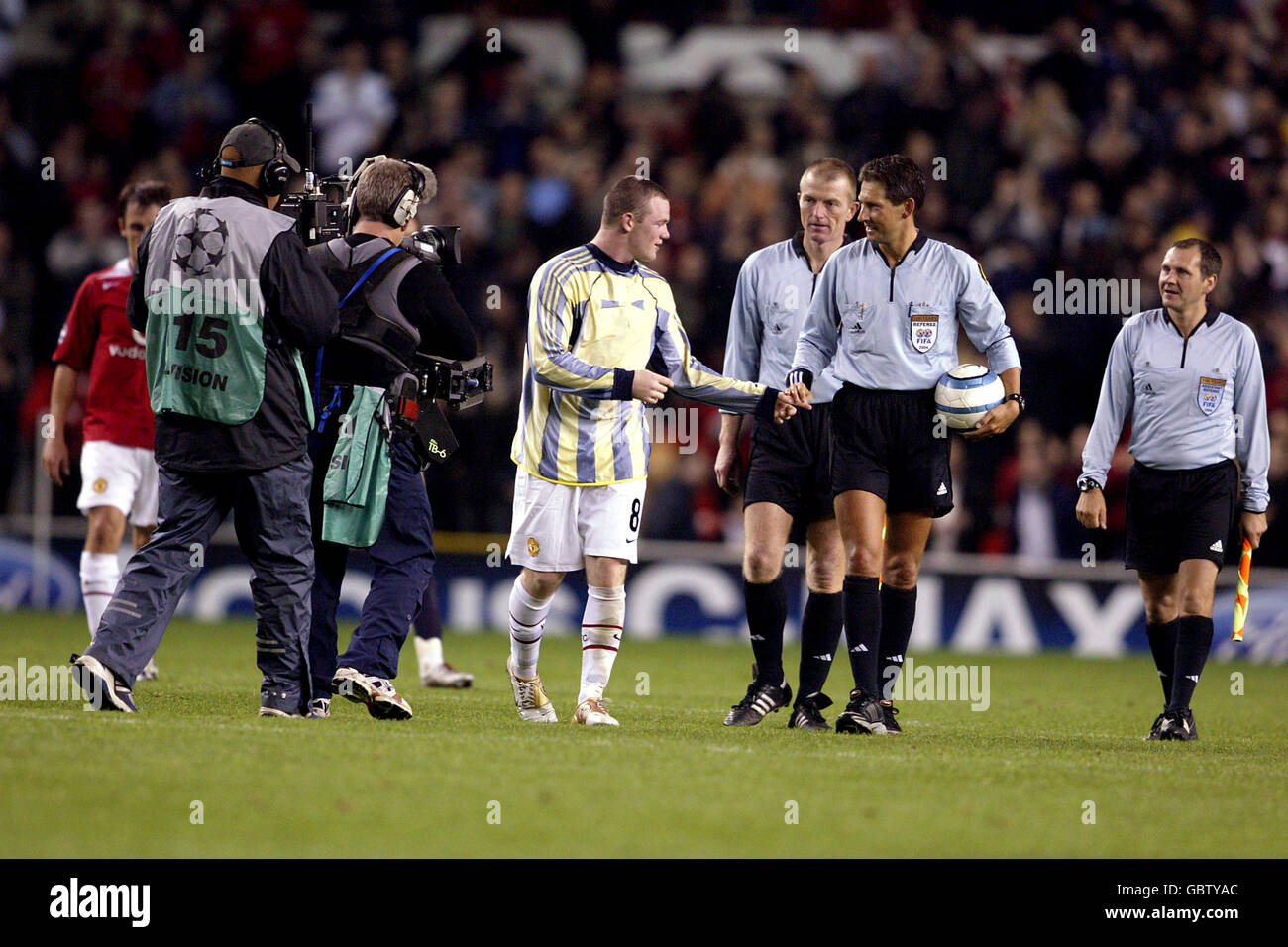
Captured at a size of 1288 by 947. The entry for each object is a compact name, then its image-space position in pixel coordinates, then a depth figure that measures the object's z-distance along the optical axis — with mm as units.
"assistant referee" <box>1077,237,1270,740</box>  15359
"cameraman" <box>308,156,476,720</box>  14031
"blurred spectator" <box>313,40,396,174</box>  32531
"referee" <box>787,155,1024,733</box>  14391
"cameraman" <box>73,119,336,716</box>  13133
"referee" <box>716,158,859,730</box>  15625
